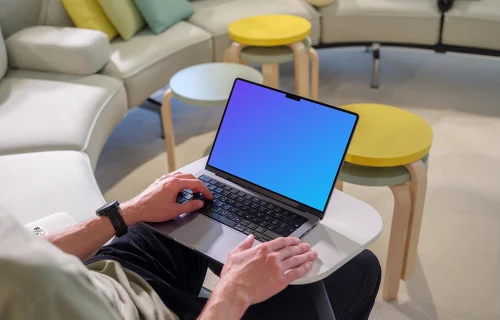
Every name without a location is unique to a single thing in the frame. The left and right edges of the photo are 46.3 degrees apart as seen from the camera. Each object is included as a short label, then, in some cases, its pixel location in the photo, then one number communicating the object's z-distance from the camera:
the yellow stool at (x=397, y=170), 1.76
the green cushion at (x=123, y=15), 2.79
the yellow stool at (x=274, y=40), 2.77
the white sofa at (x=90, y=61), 1.78
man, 0.74
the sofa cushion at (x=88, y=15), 2.71
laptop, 1.23
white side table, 1.14
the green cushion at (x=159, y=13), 2.93
